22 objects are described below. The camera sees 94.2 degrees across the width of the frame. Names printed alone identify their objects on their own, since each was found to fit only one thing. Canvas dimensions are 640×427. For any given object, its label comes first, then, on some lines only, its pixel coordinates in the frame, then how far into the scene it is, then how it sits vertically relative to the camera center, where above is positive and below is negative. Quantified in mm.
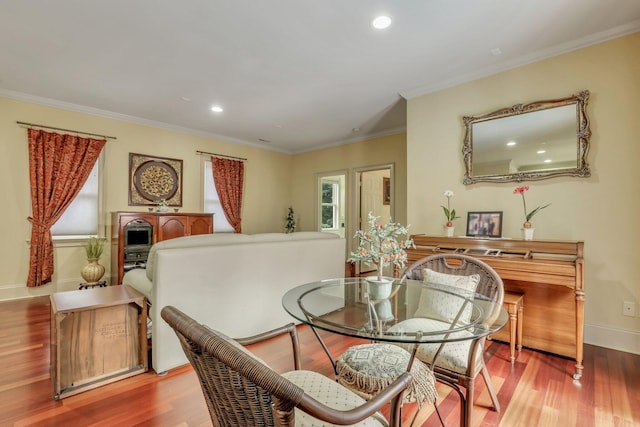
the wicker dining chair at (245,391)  700 -454
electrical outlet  2475 -779
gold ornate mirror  2713 +733
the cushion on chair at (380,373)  1381 -756
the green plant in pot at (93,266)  4062 -720
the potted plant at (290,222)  6871 -192
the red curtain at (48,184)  3986 +418
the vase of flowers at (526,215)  2754 -4
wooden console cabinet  4305 -195
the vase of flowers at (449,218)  3281 -41
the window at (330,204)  6922 +249
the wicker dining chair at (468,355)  1473 -750
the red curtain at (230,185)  5869 +584
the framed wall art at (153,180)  4902 +582
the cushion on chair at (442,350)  1551 -738
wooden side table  1850 -834
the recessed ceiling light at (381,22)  2391 +1581
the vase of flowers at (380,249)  1696 -202
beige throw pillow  1731 -529
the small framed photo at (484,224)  3088 -96
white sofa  2121 -543
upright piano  2189 -506
